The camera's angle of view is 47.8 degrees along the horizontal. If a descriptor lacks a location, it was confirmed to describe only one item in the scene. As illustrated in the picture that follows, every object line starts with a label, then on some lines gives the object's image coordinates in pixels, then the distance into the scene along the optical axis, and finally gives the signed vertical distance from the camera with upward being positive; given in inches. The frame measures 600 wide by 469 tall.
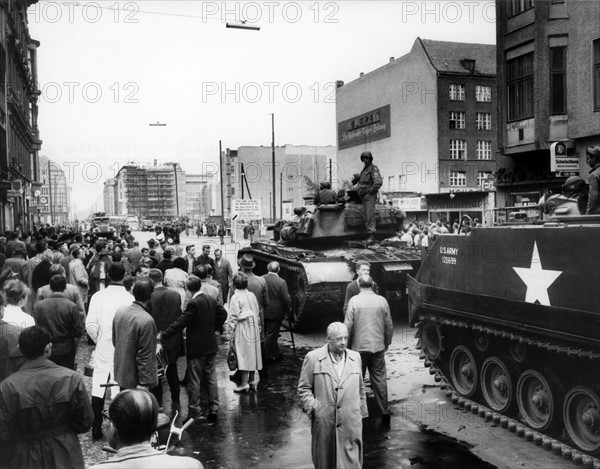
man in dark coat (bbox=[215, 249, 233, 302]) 605.6 -55.7
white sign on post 1119.6 +6.1
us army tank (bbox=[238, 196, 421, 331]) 523.5 -38.4
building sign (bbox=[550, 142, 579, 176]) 698.2 +48.3
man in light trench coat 209.9 -59.6
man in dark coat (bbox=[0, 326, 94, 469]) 170.9 -50.7
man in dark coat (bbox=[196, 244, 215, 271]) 571.8 -38.4
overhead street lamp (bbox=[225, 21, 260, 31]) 558.9 +155.7
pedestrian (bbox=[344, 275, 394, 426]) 306.5 -55.3
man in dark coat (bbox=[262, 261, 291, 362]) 425.7 -58.9
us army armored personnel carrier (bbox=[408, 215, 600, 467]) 256.7 -52.0
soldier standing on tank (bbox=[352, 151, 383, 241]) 597.0 +19.3
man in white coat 286.4 -48.0
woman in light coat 366.0 -62.3
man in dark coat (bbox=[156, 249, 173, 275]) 502.3 -37.6
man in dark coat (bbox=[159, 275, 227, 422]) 314.0 -60.7
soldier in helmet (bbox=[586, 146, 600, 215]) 283.1 +7.1
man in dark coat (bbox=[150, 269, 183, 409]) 362.3 -48.4
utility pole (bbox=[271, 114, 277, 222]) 1604.1 +218.2
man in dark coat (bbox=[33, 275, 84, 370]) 291.6 -45.4
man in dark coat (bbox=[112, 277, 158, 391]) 266.2 -51.8
